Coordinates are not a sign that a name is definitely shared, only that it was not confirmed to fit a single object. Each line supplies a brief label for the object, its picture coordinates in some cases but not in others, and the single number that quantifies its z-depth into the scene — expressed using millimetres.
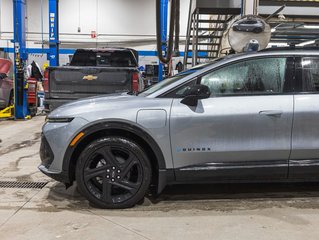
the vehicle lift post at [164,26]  13730
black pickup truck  7926
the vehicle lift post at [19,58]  13039
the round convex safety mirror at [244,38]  7133
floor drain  5473
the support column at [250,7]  8703
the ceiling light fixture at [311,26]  12541
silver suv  4363
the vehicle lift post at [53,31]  13180
